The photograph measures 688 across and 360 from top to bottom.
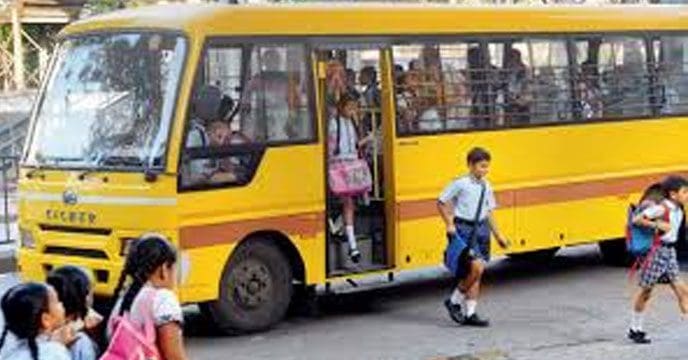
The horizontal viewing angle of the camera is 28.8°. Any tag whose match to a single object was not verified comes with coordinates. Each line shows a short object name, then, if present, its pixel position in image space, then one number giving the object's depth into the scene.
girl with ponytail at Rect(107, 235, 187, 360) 5.40
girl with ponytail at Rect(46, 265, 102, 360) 4.94
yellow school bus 10.07
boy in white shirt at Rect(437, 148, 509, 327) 10.53
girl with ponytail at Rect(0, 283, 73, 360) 4.62
